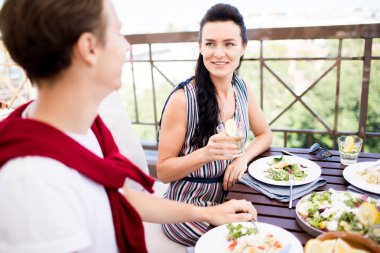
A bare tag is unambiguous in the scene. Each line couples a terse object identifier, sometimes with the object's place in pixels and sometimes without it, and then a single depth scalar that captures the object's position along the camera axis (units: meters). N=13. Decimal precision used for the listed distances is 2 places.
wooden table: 1.19
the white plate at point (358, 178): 1.36
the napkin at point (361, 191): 1.33
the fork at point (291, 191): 1.30
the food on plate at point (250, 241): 1.07
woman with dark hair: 1.81
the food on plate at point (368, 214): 1.02
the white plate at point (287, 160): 1.46
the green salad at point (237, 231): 1.13
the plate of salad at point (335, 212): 1.06
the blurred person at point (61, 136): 0.79
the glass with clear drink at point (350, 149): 1.62
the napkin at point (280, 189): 1.36
